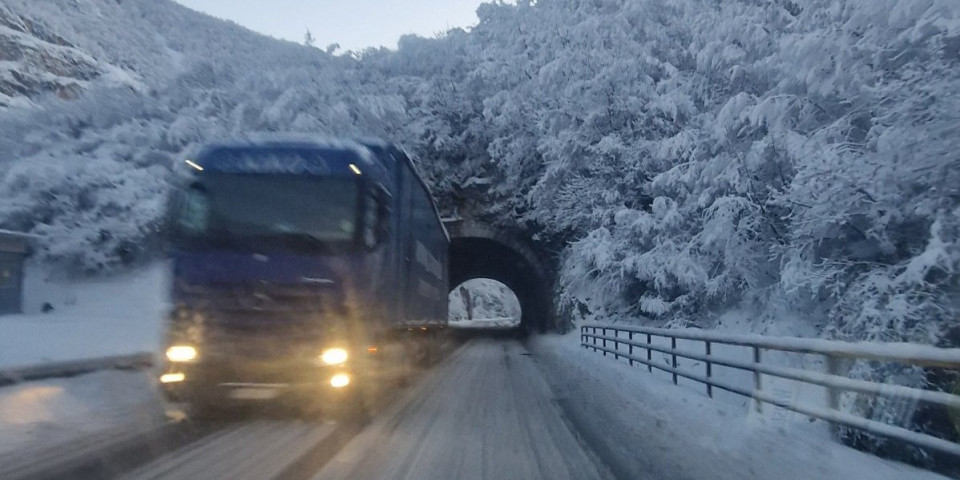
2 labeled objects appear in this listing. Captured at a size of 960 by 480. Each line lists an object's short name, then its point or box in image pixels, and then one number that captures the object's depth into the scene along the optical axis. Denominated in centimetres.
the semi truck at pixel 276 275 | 910
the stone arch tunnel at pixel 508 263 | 3588
